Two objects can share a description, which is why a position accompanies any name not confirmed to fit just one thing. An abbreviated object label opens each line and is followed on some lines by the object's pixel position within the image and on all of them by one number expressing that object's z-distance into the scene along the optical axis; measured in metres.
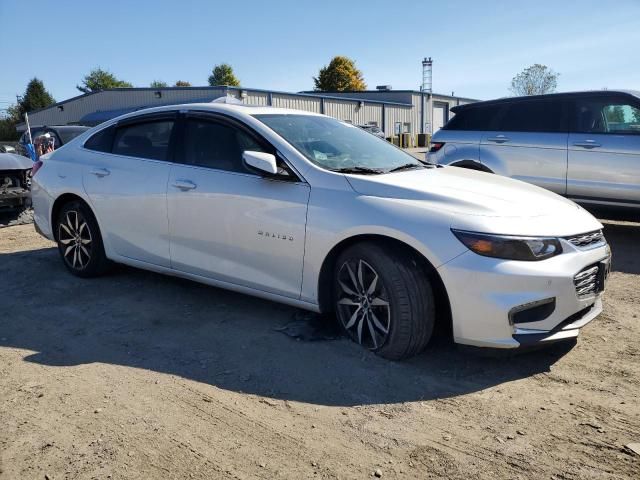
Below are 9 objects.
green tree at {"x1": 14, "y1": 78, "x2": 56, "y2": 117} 62.75
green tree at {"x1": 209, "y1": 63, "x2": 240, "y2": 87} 84.31
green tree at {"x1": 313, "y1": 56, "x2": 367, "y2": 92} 67.44
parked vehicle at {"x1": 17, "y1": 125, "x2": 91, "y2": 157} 12.53
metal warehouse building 30.97
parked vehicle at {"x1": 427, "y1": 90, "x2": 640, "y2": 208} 6.50
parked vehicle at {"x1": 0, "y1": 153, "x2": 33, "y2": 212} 8.08
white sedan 3.10
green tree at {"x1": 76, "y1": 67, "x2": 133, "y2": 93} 77.62
